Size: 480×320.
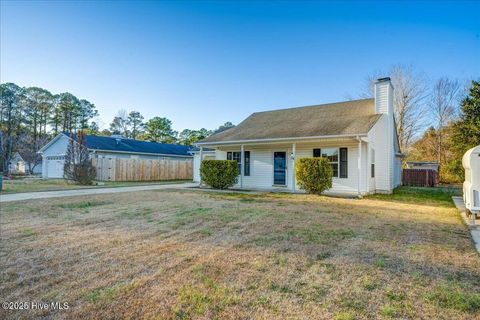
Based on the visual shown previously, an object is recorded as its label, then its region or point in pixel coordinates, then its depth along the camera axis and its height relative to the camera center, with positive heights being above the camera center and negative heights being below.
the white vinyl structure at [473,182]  6.54 -0.25
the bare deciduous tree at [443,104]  26.17 +6.72
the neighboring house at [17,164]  39.44 +0.84
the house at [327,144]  12.48 +1.39
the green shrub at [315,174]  11.58 -0.12
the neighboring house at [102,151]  24.55 +1.90
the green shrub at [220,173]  14.29 -0.12
